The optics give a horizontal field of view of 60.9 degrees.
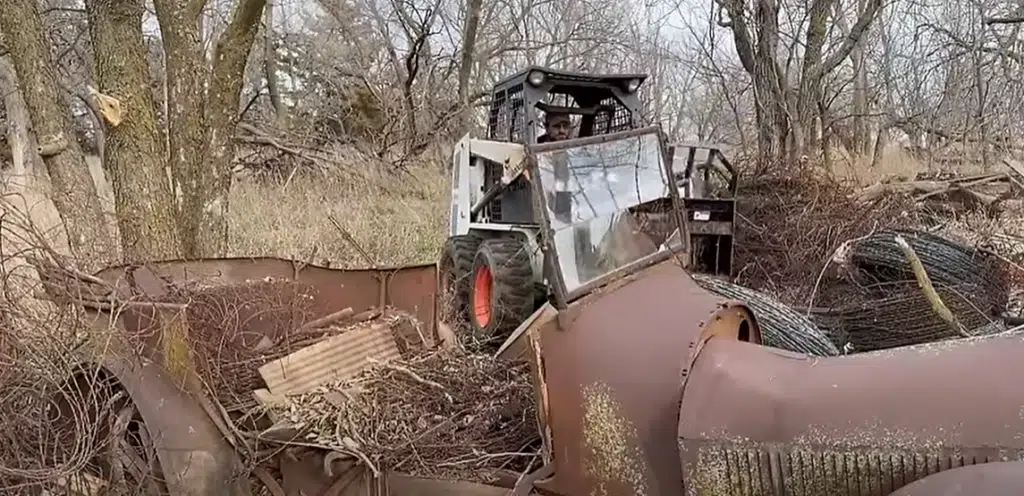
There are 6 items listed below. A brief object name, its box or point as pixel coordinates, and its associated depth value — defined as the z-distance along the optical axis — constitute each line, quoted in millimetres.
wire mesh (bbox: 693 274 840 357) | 4457
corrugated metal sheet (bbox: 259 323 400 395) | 3635
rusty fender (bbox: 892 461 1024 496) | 1859
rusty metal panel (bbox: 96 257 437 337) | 4348
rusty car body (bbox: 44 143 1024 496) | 2086
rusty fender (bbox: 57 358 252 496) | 3162
